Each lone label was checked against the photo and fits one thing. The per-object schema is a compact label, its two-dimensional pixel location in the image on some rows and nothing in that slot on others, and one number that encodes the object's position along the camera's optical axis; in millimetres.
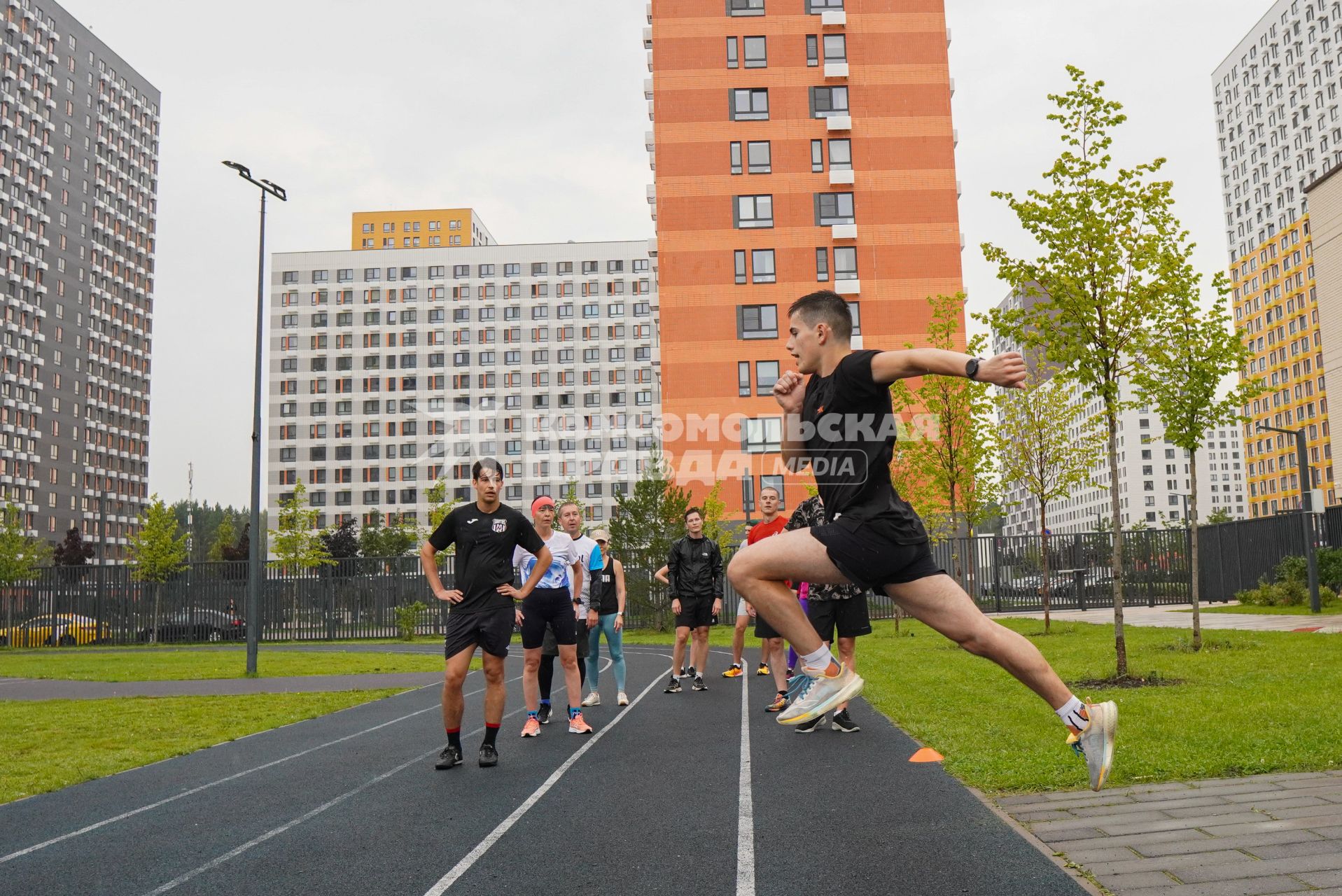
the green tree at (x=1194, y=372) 13547
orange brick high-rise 47844
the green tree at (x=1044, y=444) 21047
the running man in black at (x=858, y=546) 4484
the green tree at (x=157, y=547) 37250
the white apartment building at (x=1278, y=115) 99375
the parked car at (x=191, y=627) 34969
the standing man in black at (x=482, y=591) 8094
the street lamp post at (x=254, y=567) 19109
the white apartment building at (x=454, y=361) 106125
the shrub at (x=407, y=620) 32781
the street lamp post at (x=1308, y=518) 23047
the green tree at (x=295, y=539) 56406
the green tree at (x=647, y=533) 31875
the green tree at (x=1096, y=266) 11711
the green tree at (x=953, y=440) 21703
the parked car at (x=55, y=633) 34594
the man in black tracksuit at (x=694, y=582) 13414
